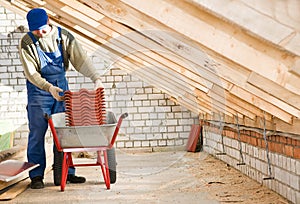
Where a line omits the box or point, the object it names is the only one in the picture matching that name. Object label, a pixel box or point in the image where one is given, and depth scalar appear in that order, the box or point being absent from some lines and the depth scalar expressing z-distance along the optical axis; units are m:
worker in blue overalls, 4.64
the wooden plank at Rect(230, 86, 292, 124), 3.48
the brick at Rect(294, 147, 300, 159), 3.52
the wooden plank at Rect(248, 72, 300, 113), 2.93
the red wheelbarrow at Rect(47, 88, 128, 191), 4.33
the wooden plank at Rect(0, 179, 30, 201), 4.20
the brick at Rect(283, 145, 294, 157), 3.66
